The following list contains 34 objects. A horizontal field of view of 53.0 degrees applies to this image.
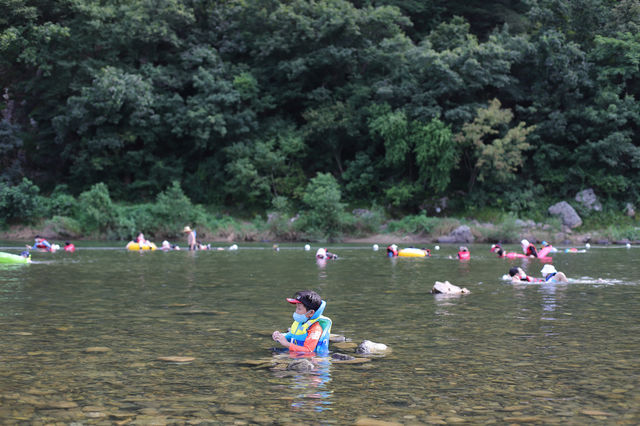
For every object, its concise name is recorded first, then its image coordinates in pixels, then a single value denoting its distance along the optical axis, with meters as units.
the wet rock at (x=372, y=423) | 4.95
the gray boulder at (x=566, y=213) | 38.03
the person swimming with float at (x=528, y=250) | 24.41
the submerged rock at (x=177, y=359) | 7.04
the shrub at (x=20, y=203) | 38.22
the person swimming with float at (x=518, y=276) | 15.73
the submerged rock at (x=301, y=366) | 6.69
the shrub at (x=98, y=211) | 37.66
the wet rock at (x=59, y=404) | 5.34
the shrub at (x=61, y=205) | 39.81
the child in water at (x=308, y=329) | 7.49
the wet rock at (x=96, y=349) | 7.45
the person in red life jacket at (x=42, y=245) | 28.31
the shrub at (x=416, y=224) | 37.47
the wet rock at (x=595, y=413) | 5.23
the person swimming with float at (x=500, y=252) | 25.12
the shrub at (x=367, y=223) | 38.47
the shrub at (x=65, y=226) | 37.56
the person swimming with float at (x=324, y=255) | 23.73
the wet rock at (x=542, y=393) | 5.77
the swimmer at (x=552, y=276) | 15.67
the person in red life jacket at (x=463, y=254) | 23.59
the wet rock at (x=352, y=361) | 7.11
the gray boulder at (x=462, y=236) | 36.62
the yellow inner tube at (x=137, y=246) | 30.22
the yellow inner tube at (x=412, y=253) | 26.22
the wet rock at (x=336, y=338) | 8.23
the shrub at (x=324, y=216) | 37.53
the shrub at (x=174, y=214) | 38.69
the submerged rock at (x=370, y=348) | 7.45
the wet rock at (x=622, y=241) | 35.73
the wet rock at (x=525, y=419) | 5.05
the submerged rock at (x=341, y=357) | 7.23
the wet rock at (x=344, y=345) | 7.85
